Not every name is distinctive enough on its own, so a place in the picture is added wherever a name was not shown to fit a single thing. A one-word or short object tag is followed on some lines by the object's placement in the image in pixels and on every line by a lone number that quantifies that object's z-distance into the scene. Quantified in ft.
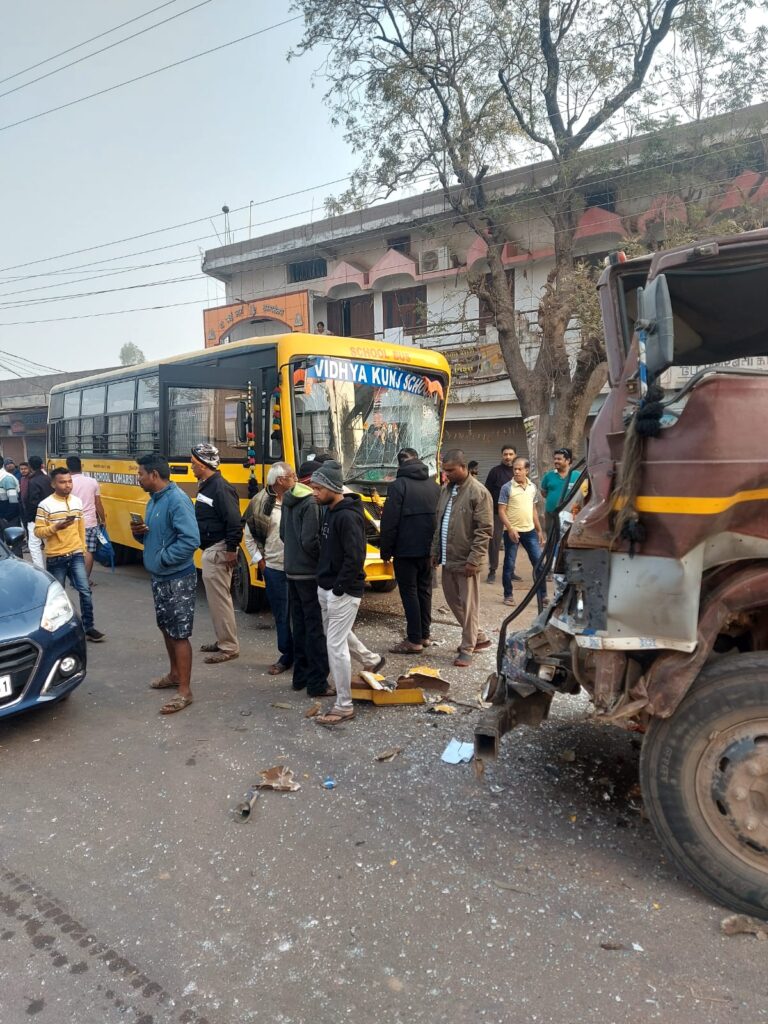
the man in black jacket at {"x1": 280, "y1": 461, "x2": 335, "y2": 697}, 16.35
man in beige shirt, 26.04
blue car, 13.97
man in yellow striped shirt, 20.71
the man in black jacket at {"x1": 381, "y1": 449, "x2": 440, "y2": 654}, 20.08
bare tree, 36.76
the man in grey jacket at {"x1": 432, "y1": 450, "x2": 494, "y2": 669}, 18.71
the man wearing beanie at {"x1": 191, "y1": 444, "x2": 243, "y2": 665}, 18.56
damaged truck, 8.57
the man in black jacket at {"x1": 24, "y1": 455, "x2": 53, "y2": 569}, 35.81
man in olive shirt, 28.02
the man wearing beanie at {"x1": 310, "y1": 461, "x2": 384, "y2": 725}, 14.87
